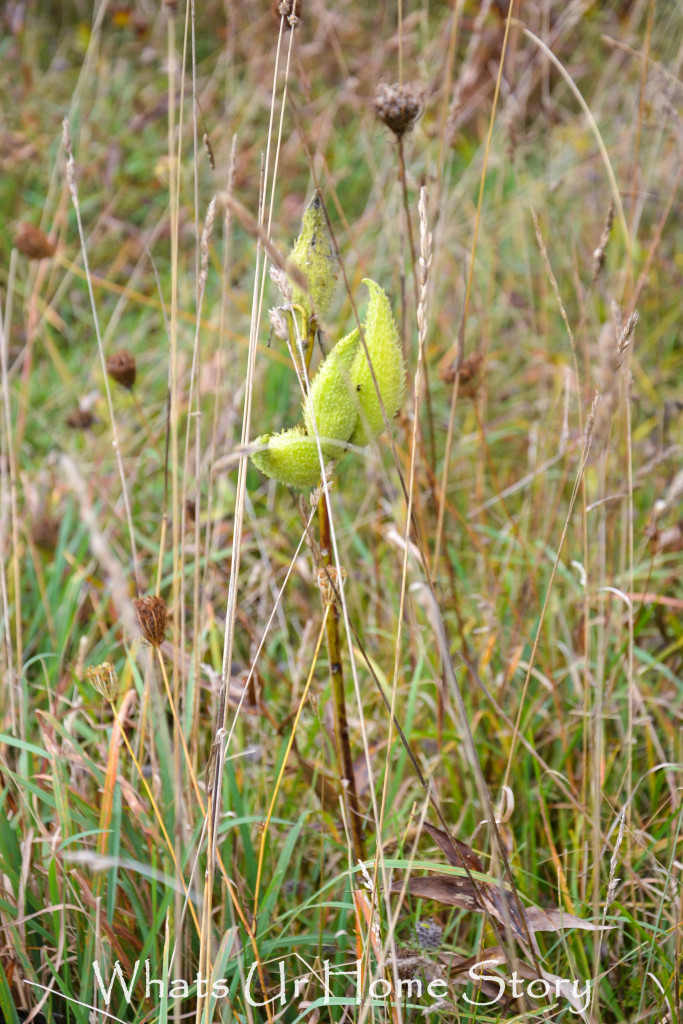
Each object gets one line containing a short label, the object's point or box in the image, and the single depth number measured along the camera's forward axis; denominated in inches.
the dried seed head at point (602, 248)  62.2
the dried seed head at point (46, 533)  73.5
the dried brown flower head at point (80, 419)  78.1
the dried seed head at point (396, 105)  59.4
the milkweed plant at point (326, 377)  55.6
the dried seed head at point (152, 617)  57.0
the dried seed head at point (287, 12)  55.9
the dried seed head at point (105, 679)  58.9
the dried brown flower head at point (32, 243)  73.9
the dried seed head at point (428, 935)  58.6
